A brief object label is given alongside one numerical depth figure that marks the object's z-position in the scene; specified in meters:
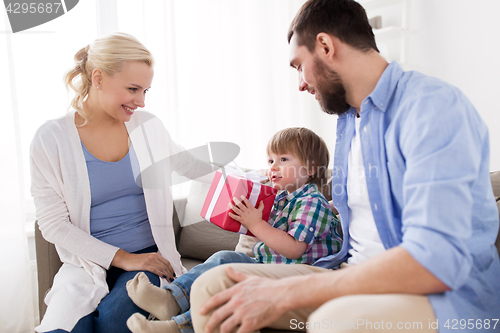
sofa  1.84
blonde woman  1.27
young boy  1.08
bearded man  0.69
